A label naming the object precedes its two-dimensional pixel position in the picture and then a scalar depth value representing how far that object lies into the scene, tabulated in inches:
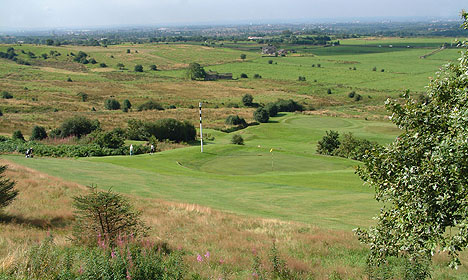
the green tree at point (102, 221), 451.8
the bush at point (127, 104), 3712.4
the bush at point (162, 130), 2134.6
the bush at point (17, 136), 1912.0
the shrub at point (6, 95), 4045.5
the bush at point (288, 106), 3615.4
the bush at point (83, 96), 4247.0
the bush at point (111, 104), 3779.5
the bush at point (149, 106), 3752.5
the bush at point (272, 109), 3326.8
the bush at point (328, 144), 1959.9
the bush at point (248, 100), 3986.2
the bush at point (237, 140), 2181.6
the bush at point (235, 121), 2930.6
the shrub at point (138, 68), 6746.6
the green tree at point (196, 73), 6067.9
